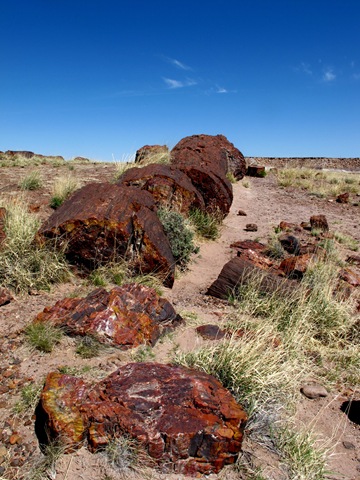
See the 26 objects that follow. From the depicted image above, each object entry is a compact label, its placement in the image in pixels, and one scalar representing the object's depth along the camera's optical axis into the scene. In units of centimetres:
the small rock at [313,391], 364
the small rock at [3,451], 258
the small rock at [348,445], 312
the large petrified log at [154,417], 262
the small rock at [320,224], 948
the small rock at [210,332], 419
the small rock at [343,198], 1295
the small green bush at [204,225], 822
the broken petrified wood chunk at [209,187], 907
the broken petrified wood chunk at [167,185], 777
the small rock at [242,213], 1052
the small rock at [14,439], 268
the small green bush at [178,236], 659
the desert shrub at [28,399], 294
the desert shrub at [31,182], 882
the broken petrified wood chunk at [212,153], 1062
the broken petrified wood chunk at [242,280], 520
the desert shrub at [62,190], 779
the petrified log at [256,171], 1689
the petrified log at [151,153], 1149
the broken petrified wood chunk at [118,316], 379
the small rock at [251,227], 926
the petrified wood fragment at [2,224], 545
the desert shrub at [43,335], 364
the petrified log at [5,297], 452
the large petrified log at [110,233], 530
